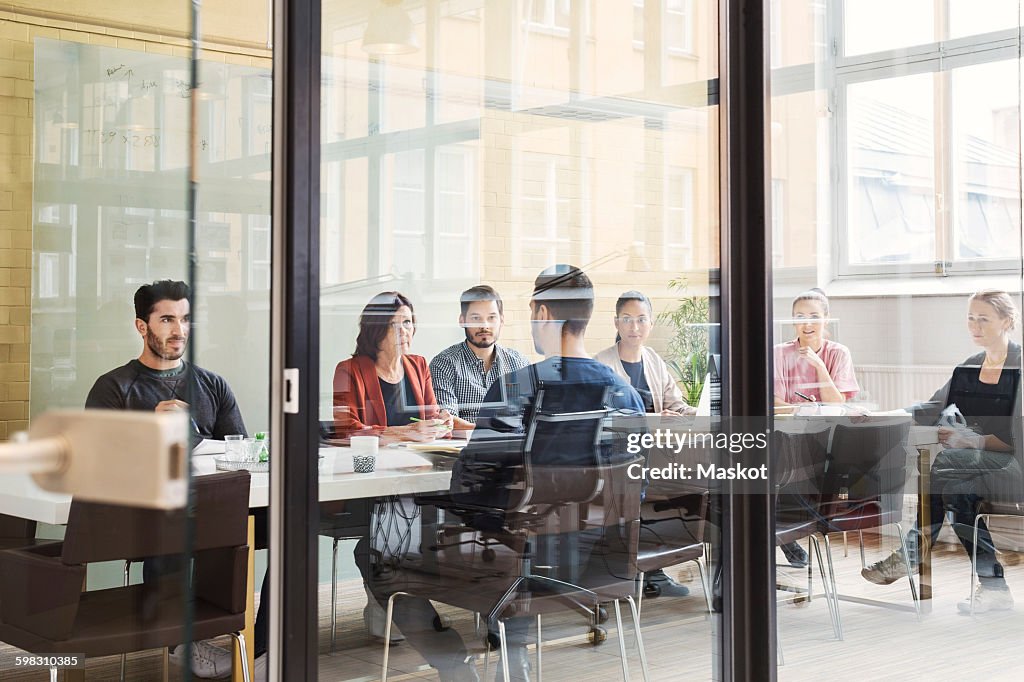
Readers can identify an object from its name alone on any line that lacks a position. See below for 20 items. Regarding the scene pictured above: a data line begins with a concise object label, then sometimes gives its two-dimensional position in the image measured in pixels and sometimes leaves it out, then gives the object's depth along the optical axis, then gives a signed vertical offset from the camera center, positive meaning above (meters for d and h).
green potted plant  3.13 +0.06
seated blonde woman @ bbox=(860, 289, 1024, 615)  3.00 -0.22
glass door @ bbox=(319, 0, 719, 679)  2.52 +0.20
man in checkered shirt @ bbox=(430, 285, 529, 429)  2.63 +0.00
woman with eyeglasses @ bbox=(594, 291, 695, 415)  3.02 +0.00
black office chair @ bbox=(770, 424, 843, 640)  3.17 -0.34
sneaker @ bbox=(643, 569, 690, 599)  3.07 -0.63
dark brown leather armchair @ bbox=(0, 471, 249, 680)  2.44 -0.52
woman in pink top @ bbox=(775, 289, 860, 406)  3.14 -0.01
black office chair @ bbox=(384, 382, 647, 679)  2.73 -0.40
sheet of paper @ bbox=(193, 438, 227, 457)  2.50 -0.19
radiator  3.05 -0.06
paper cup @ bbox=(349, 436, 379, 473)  2.51 -0.21
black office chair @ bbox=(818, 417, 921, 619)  3.10 -0.33
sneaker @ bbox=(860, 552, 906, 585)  3.10 -0.58
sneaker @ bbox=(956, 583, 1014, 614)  2.99 -0.64
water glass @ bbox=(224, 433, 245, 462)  2.64 -0.20
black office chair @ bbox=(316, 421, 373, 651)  2.48 -0.36
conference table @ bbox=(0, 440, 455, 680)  2.48 -0.26
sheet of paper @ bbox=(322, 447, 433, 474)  2.48 -0.22
